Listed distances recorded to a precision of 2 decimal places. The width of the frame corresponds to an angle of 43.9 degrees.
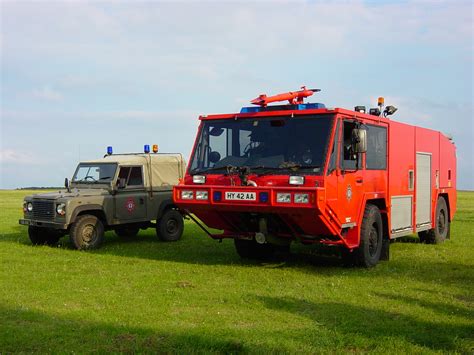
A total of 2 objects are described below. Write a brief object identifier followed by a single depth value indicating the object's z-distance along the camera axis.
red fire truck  9.15
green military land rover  12.81
